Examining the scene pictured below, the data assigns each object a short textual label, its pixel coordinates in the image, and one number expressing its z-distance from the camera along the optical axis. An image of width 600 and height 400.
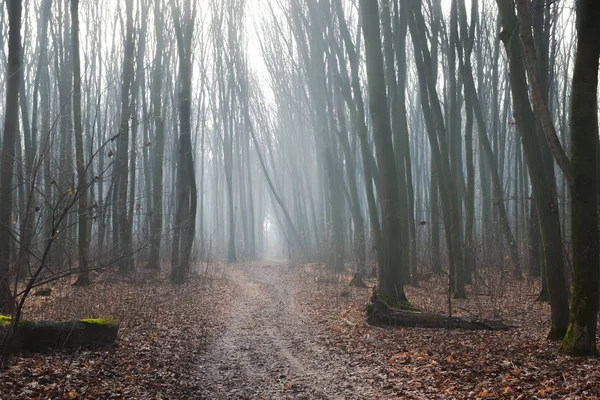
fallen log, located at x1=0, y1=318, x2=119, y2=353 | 5.96
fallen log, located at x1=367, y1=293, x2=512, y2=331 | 8.05
